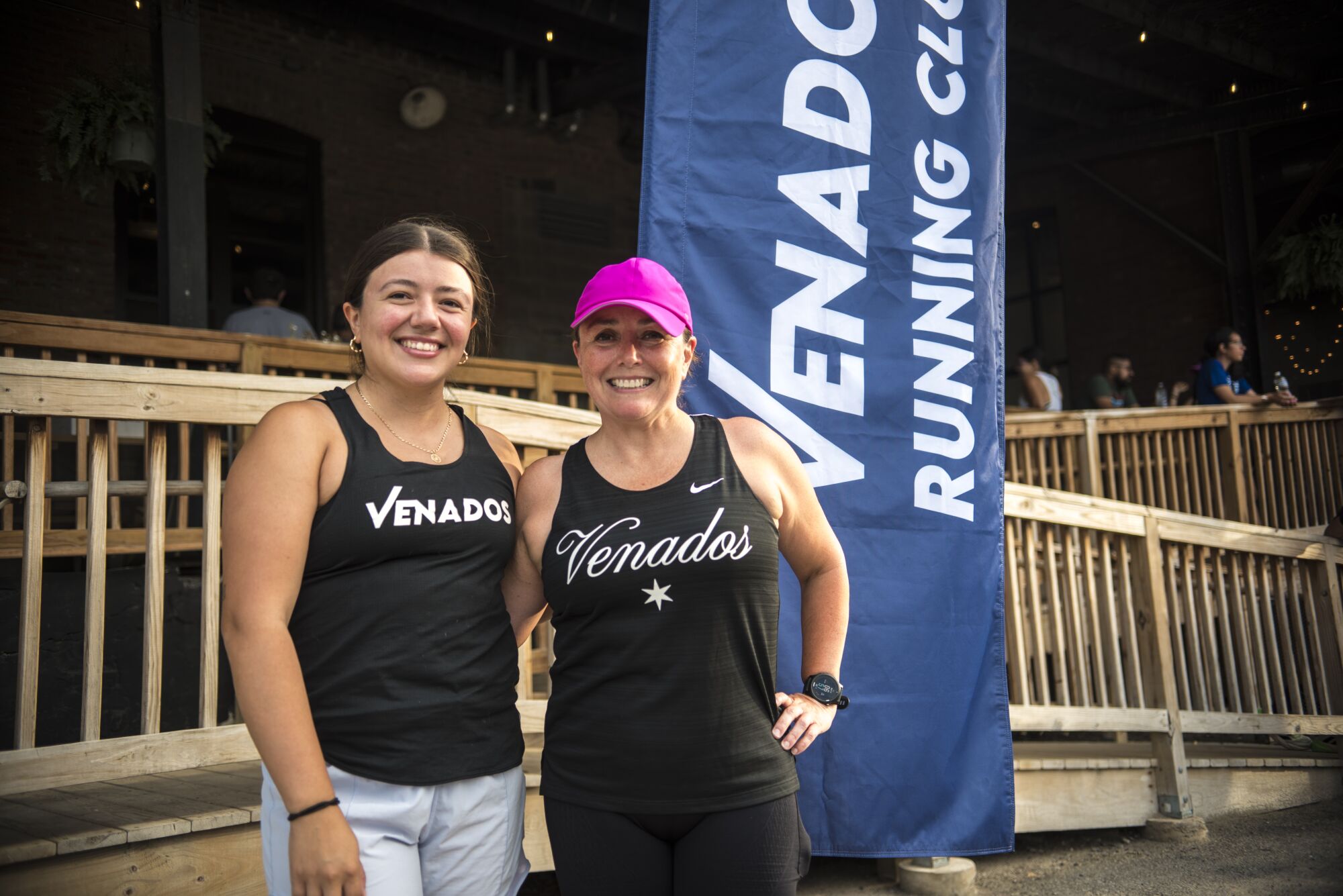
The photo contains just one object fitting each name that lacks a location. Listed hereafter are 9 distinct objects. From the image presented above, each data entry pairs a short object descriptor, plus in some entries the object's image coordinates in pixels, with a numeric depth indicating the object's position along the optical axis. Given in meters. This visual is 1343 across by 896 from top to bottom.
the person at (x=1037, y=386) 9.53
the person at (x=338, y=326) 8.10
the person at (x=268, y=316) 6.65
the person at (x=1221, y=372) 8.41
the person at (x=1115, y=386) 10.29
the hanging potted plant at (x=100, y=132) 6.77
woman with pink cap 1.80
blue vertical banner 2.87
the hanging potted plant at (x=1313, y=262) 10.39
